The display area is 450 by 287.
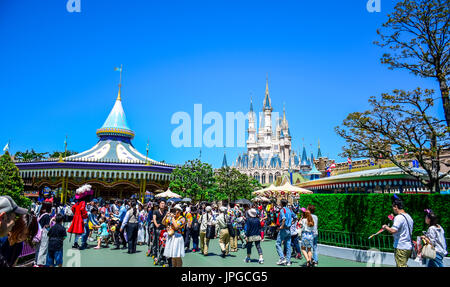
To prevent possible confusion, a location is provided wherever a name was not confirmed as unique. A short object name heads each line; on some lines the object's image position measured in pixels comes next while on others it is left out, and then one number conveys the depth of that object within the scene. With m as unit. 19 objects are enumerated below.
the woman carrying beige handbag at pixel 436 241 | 5.14
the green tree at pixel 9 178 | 13.92
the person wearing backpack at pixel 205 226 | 9.68
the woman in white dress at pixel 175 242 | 6.12
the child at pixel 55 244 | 6.04
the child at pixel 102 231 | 10.57
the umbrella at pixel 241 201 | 13.20
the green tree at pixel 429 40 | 10.94
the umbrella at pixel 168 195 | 20.52
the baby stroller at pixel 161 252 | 7.73
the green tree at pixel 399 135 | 10.85
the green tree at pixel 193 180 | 25.62
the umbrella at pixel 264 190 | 18.77
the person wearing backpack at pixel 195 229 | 10.47
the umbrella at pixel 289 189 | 17.46
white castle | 88.94
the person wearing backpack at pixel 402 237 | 5.05
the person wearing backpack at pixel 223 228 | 8.94
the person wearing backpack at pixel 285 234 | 8.04
